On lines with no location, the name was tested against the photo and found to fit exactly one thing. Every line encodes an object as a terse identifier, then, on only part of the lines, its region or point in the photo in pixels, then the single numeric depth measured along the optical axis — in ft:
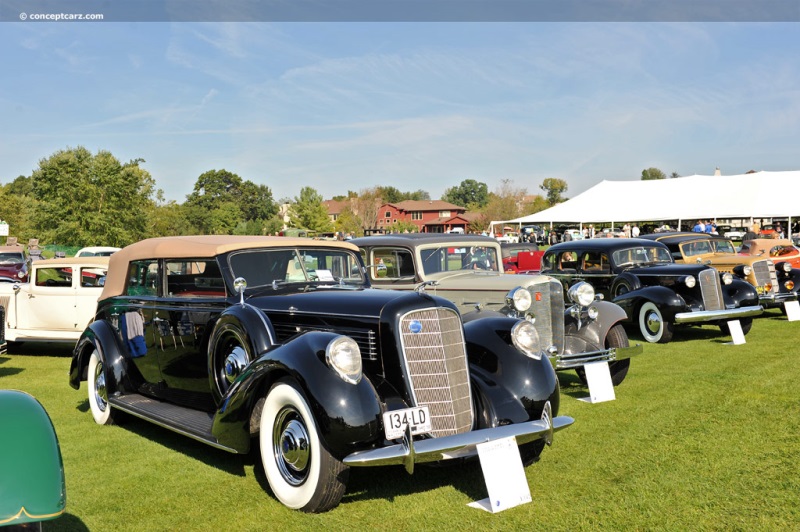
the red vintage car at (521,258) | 66.80
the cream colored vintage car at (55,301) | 35.99
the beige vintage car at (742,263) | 44.01
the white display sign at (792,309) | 41.92
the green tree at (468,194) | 561.84
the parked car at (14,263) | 76.19
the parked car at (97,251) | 71.20
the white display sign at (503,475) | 13.80
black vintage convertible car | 13.76
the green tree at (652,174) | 454.97
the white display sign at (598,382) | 23.36
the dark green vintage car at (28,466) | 8.18
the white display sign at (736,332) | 34.78
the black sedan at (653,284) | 35.91
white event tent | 113.39
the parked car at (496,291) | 24.65
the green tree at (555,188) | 447.83
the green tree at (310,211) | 263.82
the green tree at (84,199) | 148.05
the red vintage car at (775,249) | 48.32
